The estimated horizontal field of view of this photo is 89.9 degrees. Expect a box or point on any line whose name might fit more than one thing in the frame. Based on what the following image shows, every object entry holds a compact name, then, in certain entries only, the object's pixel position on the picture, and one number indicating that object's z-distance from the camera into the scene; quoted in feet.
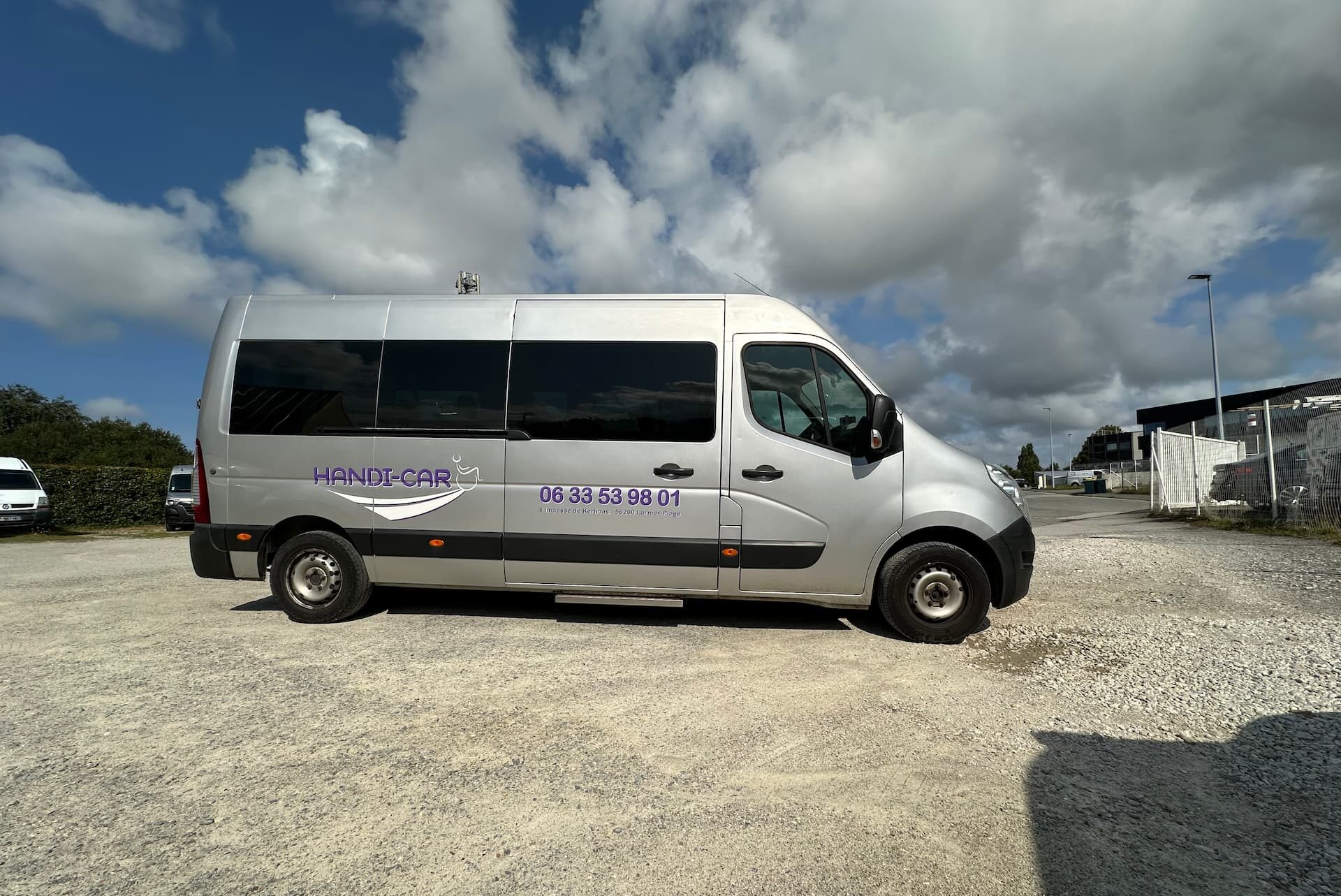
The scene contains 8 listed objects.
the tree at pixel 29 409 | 166.50
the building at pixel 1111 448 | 294.87
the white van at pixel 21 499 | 53.57
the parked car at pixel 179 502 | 63.41
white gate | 50.31
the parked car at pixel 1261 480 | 35.88
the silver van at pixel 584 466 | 16.46
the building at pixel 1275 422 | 36.50
